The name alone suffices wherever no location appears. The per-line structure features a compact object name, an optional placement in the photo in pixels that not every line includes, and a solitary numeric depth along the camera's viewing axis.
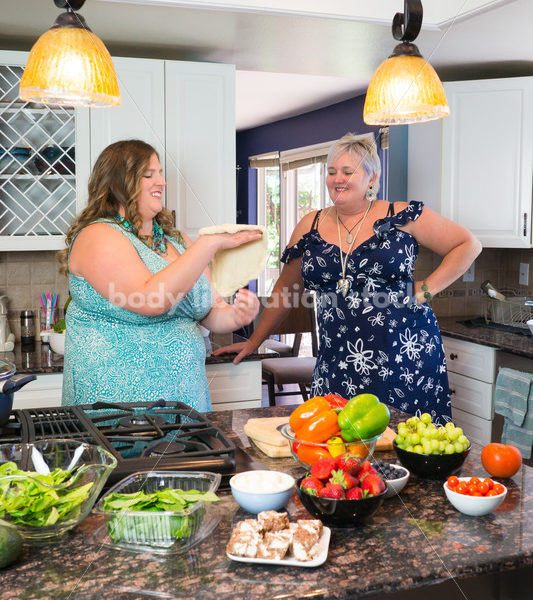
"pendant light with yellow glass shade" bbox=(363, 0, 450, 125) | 1.68
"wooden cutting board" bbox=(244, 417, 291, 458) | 1.47
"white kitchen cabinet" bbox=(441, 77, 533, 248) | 3.50
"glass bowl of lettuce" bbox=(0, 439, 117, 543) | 1.05
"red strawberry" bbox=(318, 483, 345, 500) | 1.11
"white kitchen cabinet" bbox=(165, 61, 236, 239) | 3.04
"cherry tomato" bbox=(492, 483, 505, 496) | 1.19
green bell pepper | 1.30
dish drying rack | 3.55
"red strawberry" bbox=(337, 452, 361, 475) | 1.18
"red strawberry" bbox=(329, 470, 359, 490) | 1.13
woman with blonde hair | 2.45
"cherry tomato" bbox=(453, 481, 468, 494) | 1.20
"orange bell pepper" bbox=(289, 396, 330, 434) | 1.34
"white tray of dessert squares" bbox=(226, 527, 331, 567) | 0.99
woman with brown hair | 1.84
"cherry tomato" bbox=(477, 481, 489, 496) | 1.19
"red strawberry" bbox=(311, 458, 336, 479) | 1.17
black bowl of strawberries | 1.10
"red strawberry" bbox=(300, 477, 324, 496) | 1.12
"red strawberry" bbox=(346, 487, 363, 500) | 1.10
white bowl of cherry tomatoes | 1.17
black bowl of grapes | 1.33
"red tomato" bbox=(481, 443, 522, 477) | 1.35
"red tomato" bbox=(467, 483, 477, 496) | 1.19
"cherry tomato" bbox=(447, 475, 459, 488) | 1.22
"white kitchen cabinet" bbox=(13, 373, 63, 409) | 2.71
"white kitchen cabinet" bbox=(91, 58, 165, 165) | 2.95
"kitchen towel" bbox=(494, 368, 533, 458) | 2.99
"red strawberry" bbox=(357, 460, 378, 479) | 1.17
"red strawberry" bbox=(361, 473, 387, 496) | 1.12
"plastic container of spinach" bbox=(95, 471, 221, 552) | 1.03
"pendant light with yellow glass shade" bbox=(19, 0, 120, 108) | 1.46
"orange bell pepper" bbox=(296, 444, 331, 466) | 1.31
